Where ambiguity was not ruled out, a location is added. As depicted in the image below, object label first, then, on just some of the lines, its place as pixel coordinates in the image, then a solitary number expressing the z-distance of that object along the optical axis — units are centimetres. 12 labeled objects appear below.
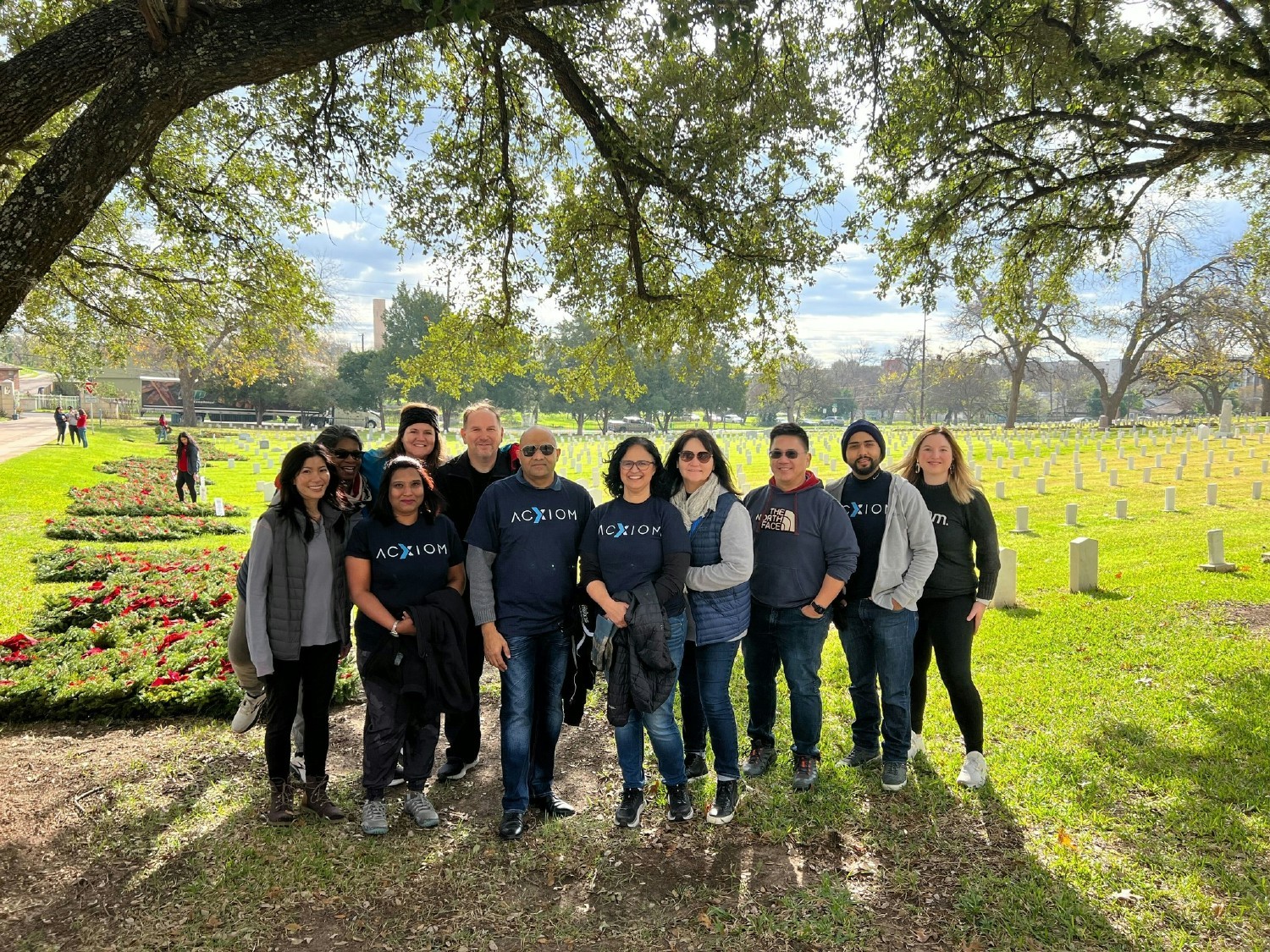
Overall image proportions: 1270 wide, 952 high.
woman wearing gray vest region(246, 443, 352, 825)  399
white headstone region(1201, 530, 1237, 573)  1006
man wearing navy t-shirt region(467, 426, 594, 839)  400
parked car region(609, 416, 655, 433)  6110
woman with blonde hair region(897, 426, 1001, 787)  447
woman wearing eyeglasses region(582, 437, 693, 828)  386
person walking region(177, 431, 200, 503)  1794
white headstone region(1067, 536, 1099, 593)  965
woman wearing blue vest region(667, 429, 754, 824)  412
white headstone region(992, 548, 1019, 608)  928
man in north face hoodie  430
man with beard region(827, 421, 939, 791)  437
